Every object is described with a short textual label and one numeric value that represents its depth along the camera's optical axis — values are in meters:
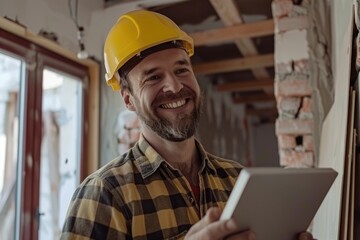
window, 2.00
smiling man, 0.91
